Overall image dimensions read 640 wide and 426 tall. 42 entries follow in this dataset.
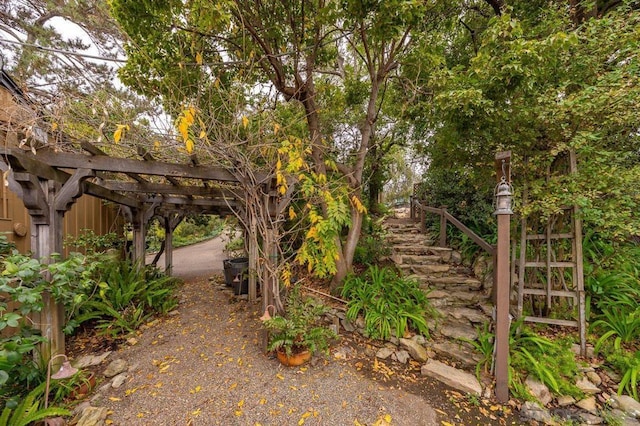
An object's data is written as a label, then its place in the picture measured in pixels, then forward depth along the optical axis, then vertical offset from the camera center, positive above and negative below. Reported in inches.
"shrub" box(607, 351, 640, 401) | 88.7 -59.5
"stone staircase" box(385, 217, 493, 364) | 124.6 -49.5
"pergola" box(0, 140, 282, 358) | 92.5 +13.7
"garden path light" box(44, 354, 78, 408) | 67.4 -43.3
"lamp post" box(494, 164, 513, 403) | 93.6 -32.1
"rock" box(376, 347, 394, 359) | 116.9 -67.1
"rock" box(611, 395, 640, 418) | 83.0 -66.6
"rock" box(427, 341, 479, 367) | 110.0 -64.9
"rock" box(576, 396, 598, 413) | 86.0 -68.0
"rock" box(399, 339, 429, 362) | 114.0 -64.9
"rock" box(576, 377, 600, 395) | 90.7 -65.3
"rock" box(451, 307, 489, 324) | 131.7 -57.0
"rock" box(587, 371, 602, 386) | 94.7 -64.8
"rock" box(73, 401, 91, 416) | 82.2 -65.0
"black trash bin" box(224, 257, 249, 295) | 198.4 -52.5
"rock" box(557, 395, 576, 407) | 89.0 -68.1
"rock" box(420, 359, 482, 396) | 97.2 -67.9
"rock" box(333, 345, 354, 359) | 115.2 -66.3
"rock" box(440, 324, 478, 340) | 121.2 -60.9
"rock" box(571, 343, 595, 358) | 104.9 -59.9
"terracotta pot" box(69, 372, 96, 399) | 90.0 -64.1
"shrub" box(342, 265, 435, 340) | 126.6 -51.4
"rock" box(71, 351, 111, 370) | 106.1 -64.0
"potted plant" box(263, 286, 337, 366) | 104.5 -53.8
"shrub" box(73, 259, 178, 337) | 132.7 -52.1
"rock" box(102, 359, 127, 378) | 102.0 -64.3
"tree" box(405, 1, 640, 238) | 95.3 +41.1
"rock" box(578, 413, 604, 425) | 83.1 -70.2
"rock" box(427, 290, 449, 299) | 150.1 -51.4
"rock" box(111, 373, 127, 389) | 95.3 -64.9
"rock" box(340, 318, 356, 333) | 134.7 -62.5
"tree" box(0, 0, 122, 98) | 177.3 +139.4
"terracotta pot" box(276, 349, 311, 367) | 105.1 -61.7
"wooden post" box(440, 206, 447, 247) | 199.9 -16.3
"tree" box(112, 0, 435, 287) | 109.6 +86.4
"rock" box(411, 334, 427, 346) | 121.6 -63.3
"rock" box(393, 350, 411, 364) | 114.5 -67.6
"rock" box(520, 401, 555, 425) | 84.3 -69.9
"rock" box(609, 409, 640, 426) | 80.1 -68.3
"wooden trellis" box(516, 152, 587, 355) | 110.0 -30.9
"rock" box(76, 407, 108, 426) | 77.0 -63.6
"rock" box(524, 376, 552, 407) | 90.1 -66.3
